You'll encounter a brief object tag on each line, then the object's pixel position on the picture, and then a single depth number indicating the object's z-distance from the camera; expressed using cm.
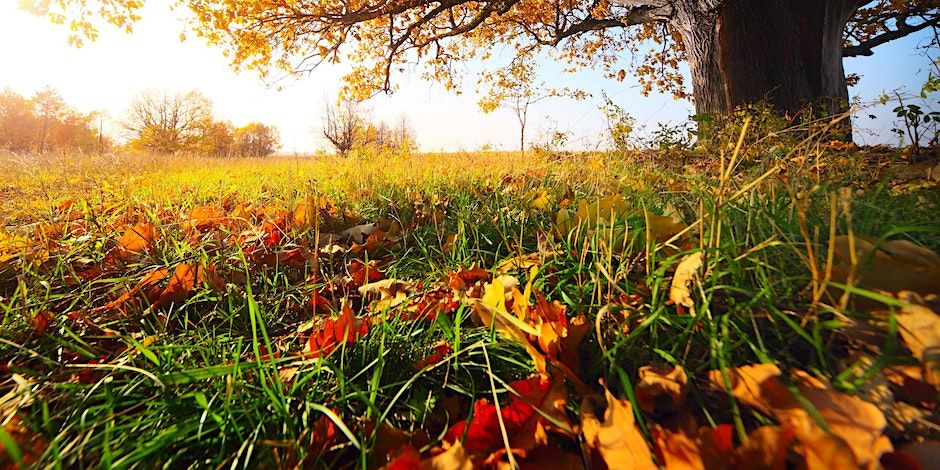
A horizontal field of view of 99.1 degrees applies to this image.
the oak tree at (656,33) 480
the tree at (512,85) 1006
